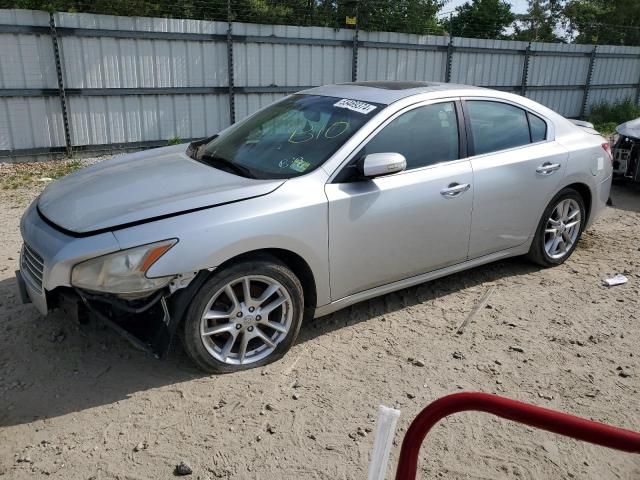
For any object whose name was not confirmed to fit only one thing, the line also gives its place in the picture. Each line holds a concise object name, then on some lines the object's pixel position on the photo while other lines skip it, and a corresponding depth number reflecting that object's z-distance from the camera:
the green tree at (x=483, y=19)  18.45
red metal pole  1.41
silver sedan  3.04
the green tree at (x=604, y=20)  19.91
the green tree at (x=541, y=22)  20.70
